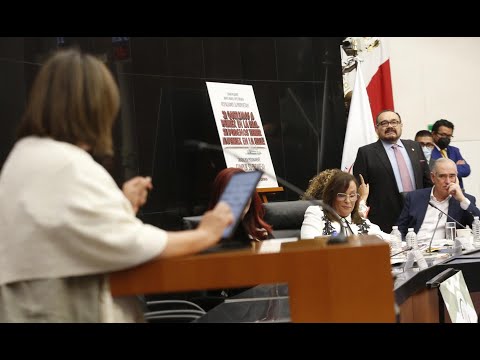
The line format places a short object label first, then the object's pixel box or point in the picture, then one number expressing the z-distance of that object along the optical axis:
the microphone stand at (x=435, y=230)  4.64
